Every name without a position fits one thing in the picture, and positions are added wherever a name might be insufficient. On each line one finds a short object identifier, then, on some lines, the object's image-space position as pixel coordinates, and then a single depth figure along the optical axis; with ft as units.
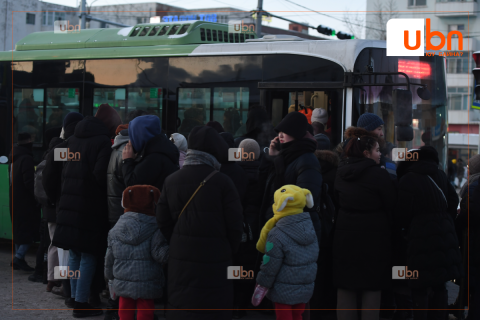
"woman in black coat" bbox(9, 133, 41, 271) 27.17
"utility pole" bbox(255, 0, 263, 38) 74.69
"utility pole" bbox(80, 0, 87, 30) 83.66
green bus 24.79
